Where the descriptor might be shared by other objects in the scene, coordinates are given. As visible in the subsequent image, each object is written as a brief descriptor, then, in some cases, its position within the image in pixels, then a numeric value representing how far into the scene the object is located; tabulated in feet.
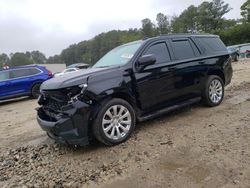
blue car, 27.54
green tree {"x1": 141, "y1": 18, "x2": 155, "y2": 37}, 174.01
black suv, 9.48
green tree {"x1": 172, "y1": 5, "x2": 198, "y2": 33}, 163.45
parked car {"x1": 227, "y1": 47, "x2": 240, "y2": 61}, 58.54
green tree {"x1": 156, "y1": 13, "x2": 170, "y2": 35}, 173.17
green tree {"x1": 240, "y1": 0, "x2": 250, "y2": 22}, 121.54
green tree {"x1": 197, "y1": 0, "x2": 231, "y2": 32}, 153.63
